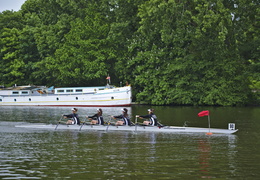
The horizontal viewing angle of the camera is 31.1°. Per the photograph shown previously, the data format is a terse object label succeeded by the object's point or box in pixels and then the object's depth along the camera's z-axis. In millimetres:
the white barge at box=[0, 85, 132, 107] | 72756
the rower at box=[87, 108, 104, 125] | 39888
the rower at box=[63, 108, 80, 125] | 40353
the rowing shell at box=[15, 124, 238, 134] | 36156
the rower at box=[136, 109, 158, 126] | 38269
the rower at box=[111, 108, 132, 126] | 38938
